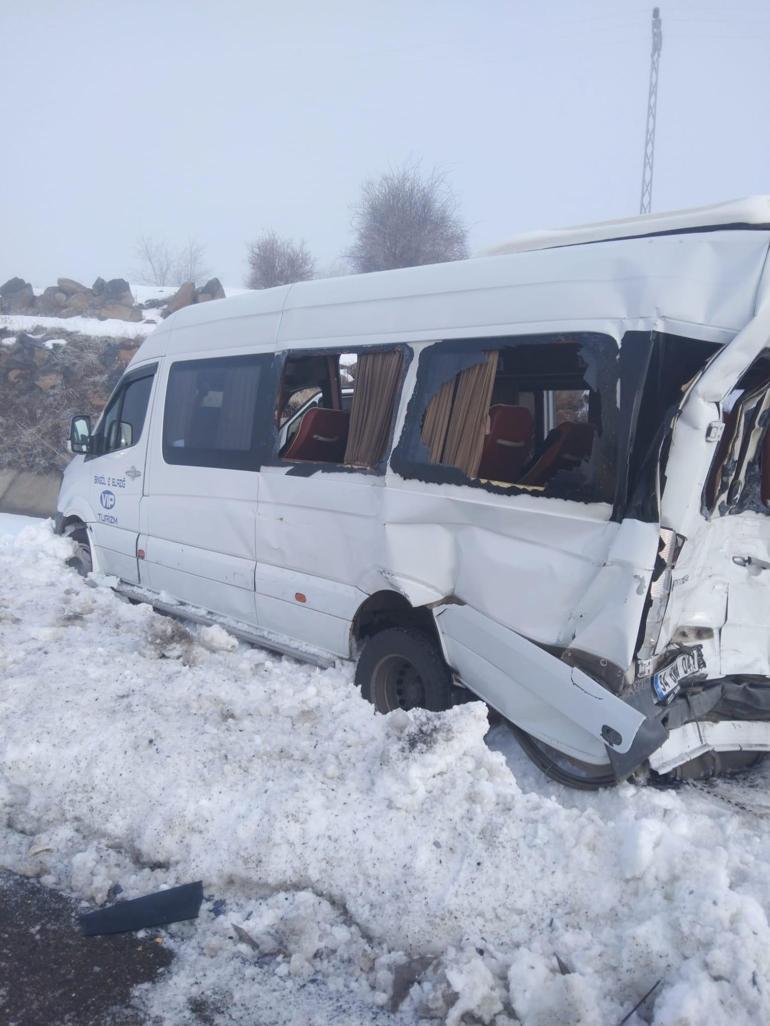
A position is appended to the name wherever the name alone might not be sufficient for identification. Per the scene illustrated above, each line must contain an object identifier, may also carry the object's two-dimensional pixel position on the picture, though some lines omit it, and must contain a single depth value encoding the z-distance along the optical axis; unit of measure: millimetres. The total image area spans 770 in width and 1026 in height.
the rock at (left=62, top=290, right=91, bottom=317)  26953
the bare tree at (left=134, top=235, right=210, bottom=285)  48112
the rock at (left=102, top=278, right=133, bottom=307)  28094
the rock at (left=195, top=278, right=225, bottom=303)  26625
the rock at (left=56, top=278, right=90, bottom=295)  28594
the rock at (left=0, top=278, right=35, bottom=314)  27922
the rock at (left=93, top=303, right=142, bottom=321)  26214
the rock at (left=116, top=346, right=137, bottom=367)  19047
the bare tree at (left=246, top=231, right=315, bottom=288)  36094
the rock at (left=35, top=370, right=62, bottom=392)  18875
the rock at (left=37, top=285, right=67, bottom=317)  27619
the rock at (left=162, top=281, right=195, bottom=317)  26370
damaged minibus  3490
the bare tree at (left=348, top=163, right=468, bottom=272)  32250
